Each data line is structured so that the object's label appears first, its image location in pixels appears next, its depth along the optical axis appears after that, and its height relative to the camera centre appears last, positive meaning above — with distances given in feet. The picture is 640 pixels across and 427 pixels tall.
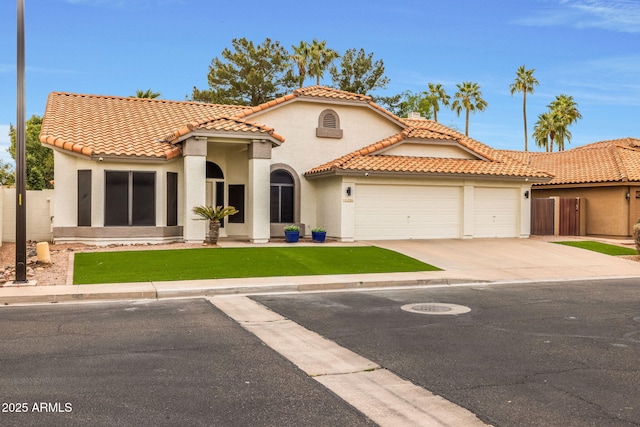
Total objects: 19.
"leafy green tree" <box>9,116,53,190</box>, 159.02 +12.42
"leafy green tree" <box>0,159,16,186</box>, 201.77 +10.04
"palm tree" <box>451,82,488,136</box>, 216.13 +39.74
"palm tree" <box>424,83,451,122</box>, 218.59 +40.03
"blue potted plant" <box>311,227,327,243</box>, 76.95 -3.72
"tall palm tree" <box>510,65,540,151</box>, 204.95 +42.81
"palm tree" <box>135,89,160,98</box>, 151.43 +28.35
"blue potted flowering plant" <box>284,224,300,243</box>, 75.46 -3.54
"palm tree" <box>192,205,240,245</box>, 68.96 -1.20
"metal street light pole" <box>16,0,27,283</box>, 43.14 +2.97
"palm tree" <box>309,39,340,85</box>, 172.96 +43.30
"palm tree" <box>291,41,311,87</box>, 171.63 +42.53
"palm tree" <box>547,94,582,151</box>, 222.07 +34.66
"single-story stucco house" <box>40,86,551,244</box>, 71.87 +4.36
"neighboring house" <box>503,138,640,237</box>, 96.48 +3.65
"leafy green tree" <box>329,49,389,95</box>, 180.96 +40.69
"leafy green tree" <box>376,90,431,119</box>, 214.51 +36.50
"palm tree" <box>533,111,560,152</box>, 220.84 +29.32
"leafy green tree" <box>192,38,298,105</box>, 165.89 +36.57
